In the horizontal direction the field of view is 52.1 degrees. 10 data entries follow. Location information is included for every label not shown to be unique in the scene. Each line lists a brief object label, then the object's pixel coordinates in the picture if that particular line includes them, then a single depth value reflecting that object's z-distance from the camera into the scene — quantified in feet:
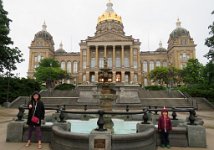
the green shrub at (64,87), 199.78
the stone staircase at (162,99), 112.57
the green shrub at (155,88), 194.68
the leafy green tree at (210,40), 101.55
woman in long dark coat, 23.45
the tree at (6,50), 102.32
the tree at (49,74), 210.79
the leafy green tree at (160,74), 217.77
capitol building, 248.32
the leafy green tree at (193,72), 192.28
